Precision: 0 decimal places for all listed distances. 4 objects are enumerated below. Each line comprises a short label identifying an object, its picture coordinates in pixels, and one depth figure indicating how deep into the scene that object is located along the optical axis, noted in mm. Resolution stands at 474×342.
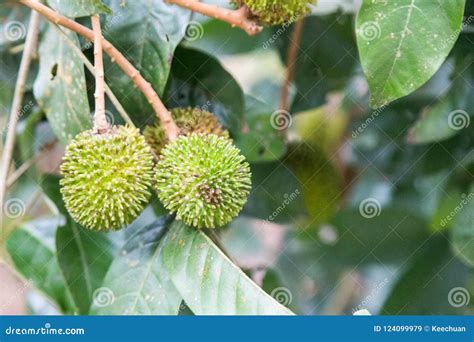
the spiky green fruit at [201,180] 569
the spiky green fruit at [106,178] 564
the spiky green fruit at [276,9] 573
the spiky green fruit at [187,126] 607
